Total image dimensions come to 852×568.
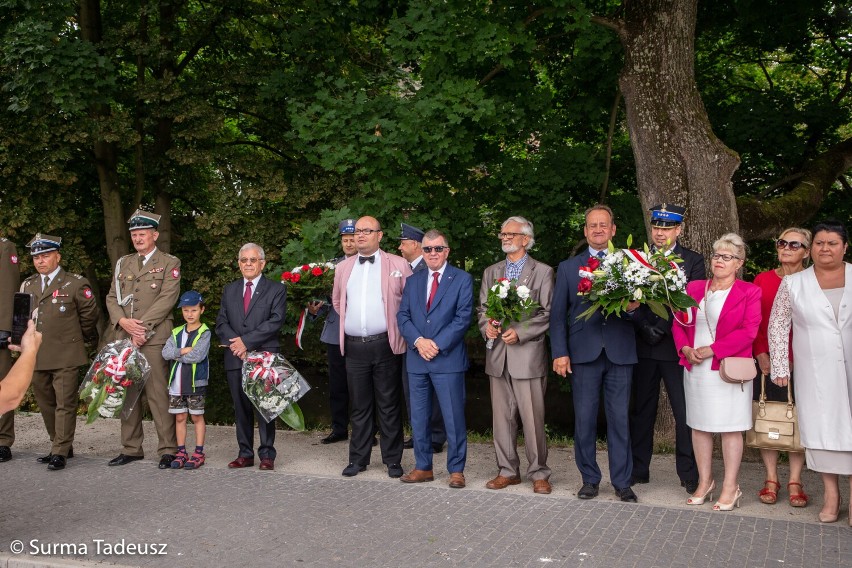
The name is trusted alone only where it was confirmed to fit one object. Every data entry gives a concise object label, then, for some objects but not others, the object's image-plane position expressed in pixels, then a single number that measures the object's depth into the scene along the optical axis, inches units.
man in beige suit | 286.5
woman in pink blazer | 256.5
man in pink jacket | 316.8
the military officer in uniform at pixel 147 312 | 335.0
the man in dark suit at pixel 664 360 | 276.5
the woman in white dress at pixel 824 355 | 246.2
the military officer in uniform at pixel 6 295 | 343.0
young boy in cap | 324.5
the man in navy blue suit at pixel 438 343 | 298.2
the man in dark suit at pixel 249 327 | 324.8
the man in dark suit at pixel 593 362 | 273.0
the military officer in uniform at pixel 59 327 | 341.4
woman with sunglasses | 266.1
